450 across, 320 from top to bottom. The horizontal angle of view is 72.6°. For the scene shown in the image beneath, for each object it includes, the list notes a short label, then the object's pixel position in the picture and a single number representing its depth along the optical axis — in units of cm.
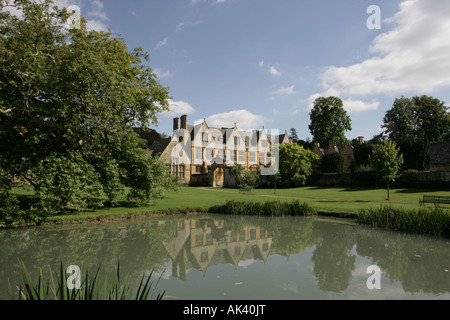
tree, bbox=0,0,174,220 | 1395
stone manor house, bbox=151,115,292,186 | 4214
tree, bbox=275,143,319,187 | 3688
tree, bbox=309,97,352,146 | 5447
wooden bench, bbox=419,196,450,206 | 1638
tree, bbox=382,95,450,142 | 4694
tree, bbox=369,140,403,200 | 2325
